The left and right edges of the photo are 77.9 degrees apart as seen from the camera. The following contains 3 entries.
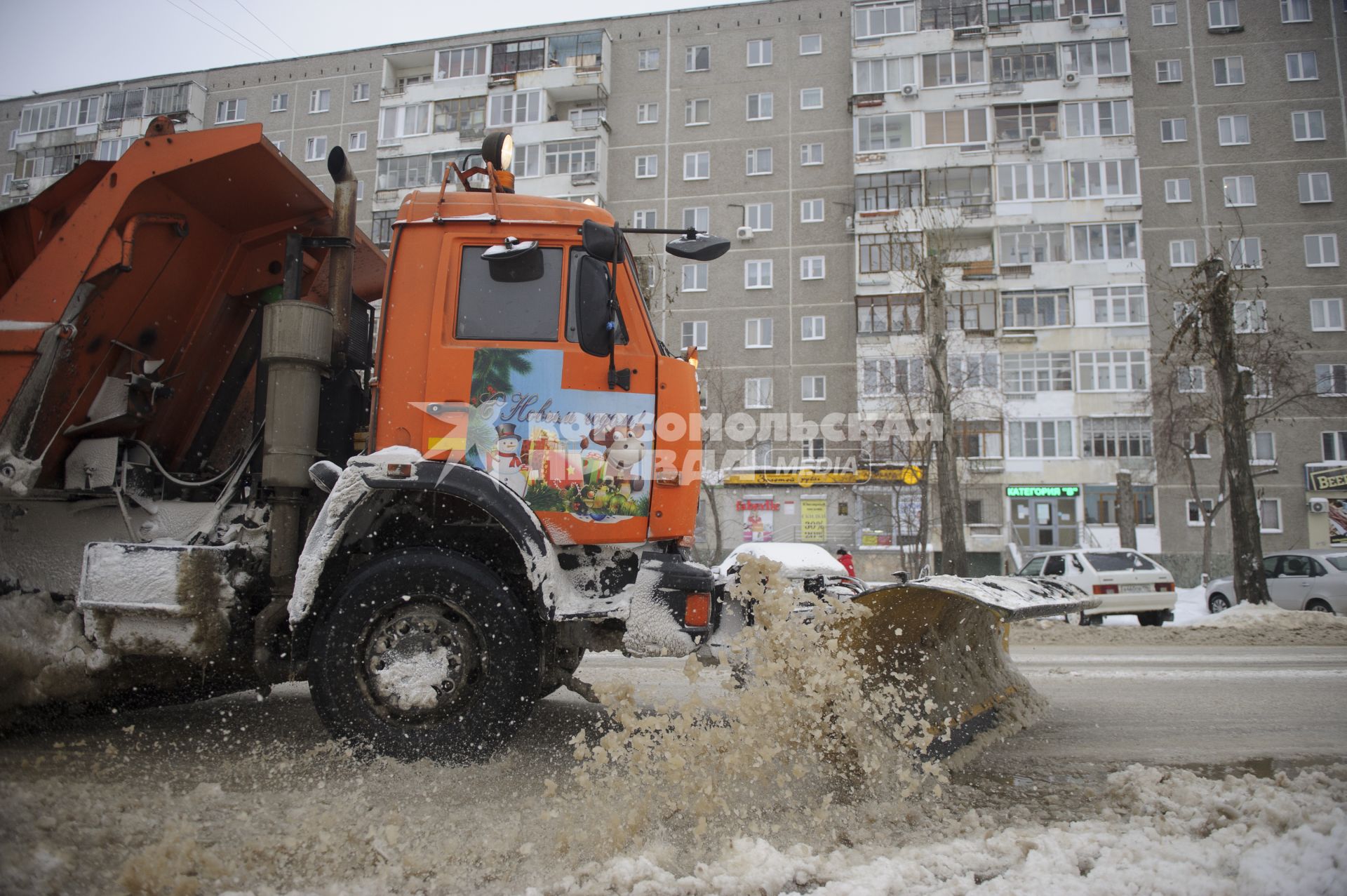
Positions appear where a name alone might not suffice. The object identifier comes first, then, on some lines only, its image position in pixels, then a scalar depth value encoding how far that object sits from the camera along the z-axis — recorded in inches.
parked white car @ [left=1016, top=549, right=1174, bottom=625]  661.3
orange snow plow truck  161.3
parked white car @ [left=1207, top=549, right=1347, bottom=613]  631.8
